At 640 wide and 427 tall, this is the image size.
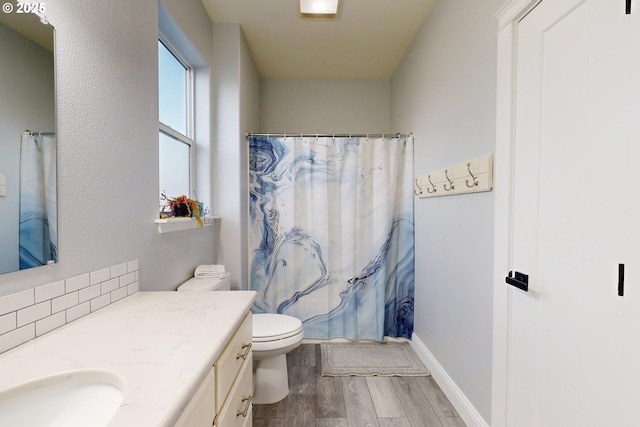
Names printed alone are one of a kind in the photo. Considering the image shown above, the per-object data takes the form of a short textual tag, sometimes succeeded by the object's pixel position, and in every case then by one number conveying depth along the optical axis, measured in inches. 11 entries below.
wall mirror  30.1
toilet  68.7
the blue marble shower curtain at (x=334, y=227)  99.3
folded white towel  74.5
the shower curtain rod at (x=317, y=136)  99.2
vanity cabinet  27.3
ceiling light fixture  77.5
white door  31.0
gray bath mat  84.0
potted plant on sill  65.4
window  71.8
